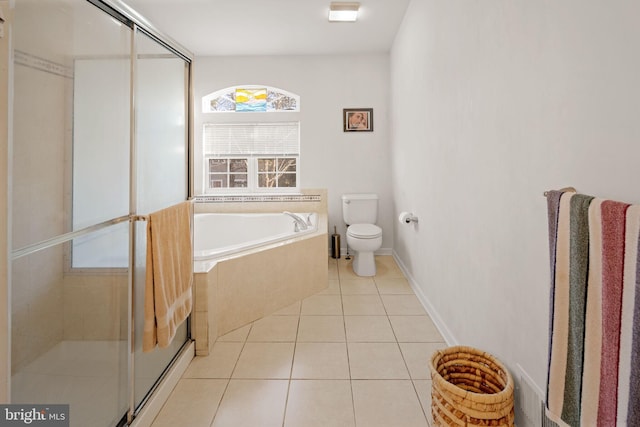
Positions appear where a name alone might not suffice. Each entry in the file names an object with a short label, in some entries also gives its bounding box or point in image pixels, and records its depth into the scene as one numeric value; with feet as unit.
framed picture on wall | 13.37
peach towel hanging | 4.35
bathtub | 6.37
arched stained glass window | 13.48
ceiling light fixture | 9.46
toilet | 10.77
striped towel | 2.20
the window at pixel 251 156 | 13.55
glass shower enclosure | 2.80
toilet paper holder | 9.45
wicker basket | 3.80
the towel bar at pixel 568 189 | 3.05
